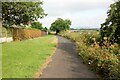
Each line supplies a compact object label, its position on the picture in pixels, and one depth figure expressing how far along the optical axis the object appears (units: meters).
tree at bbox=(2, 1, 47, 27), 12.64
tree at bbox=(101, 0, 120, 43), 7.67
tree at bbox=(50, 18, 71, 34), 45.91
